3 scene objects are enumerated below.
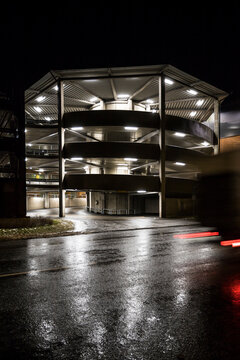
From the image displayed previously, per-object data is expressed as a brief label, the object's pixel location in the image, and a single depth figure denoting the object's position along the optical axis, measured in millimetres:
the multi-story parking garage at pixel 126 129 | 27250
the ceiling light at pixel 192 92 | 30638
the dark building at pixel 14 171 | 20609
